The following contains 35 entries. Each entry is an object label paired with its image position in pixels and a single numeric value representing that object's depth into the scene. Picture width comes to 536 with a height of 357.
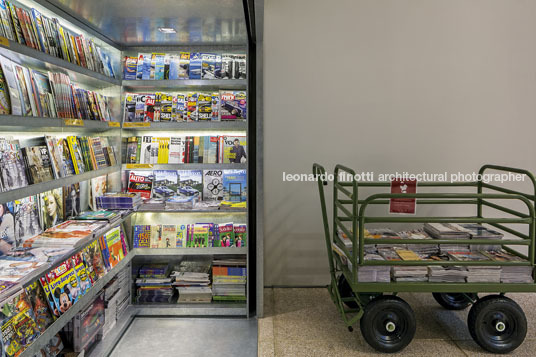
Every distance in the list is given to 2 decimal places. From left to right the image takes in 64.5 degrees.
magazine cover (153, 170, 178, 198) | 3.71
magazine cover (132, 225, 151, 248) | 3.59
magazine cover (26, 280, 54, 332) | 2.13
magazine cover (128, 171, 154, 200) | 3.69
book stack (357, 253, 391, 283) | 2.93
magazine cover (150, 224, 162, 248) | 3.59
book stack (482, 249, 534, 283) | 2.93
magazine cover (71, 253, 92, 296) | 2.60
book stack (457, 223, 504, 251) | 3.08
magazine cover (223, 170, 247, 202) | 3.70
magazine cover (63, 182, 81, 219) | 2.82
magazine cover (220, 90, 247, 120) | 3.57
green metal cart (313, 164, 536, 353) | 2.85
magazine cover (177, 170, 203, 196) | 3.72
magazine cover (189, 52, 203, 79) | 3.61
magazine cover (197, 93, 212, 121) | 3.61
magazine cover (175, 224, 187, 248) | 3.58
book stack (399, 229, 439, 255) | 3.16
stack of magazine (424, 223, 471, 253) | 3.15
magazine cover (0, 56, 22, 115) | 2.07
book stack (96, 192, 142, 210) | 3.27
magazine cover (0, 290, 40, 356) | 1.86
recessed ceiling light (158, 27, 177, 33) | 3.19
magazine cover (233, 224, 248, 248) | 3.55
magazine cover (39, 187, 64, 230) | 2.54
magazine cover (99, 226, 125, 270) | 3.05
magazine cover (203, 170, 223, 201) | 3.72
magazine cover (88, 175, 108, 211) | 3.20
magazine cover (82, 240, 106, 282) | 2.77
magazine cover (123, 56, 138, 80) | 3.63
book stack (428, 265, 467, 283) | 2.96
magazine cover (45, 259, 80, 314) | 2.32
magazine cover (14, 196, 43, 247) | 2.28
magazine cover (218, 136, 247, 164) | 3.62
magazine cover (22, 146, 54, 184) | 2.28
